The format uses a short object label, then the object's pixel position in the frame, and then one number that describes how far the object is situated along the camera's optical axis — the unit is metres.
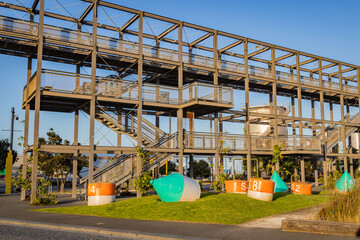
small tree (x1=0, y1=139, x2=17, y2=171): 55.47
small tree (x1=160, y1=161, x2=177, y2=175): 78.26
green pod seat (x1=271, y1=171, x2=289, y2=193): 26.30
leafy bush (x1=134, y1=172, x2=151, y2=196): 25.12
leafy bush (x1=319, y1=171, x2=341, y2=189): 34.14
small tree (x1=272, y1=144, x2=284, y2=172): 33.38
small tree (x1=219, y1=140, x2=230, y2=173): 29.50
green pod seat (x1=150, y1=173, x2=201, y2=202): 18.34
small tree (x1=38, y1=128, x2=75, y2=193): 35.75
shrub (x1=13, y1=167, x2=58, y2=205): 21.95
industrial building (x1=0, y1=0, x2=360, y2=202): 25.16
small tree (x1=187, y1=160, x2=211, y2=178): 75.71
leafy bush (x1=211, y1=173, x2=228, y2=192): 28.42
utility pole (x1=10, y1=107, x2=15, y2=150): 43.17
